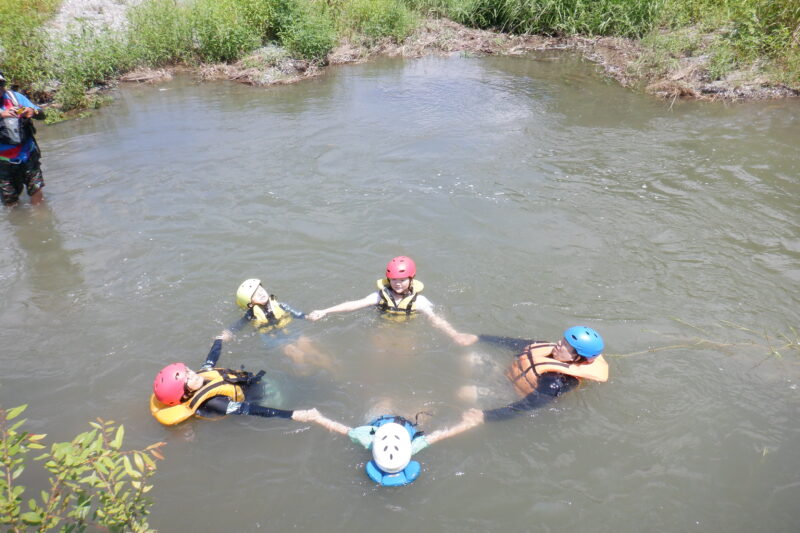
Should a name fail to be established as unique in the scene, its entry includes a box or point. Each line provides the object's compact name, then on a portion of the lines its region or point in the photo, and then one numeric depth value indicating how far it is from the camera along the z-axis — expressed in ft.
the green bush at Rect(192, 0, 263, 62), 52.11
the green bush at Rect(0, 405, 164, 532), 6.61
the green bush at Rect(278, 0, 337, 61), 51.62
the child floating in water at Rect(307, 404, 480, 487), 13.39
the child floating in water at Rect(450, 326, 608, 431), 15.75
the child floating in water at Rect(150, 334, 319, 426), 15.57
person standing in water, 24.69
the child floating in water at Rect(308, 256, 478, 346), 18.93
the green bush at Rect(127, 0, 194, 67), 52.49
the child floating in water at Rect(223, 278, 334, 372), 19.01
